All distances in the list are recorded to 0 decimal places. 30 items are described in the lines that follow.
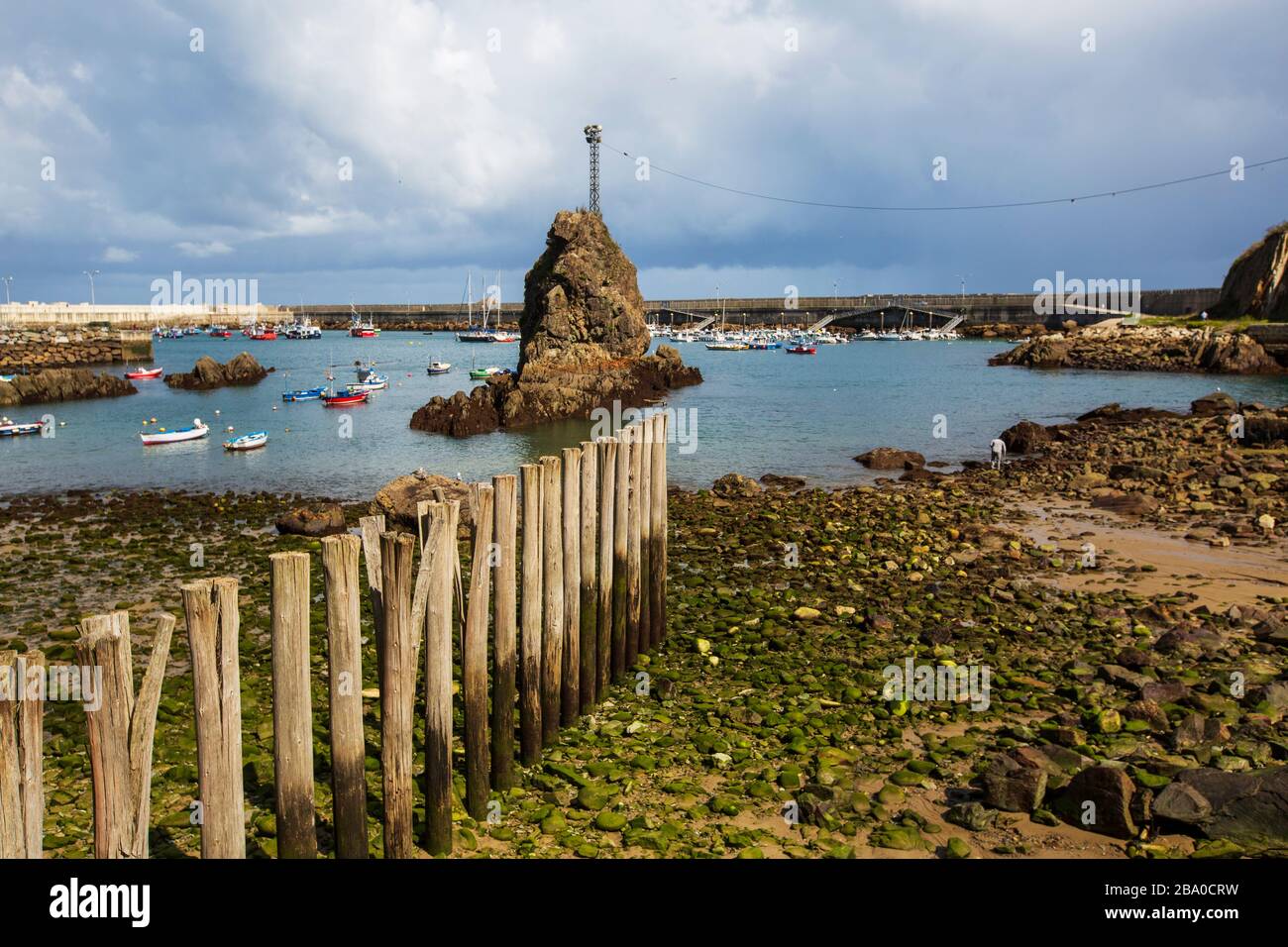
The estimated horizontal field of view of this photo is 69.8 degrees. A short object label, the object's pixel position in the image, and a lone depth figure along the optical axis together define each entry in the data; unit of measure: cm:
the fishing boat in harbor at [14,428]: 4672
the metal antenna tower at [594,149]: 8906
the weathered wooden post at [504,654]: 844
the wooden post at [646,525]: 1242
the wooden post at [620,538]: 1099
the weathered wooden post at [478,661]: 802
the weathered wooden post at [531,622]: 880
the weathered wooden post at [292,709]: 593
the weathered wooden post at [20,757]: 480
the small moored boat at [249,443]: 3991
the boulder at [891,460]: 3253
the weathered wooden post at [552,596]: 920
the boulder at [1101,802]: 781
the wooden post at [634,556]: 1174
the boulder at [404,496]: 2225
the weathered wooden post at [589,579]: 1011
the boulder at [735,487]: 2633
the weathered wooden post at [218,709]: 545
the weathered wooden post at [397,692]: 666
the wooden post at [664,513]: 1295
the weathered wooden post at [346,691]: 622
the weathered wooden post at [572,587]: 958
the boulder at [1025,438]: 3525
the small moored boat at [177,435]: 4212
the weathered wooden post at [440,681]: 734
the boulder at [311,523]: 2250
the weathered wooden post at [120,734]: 499
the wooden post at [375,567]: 669
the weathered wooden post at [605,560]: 1053
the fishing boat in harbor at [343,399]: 6303
